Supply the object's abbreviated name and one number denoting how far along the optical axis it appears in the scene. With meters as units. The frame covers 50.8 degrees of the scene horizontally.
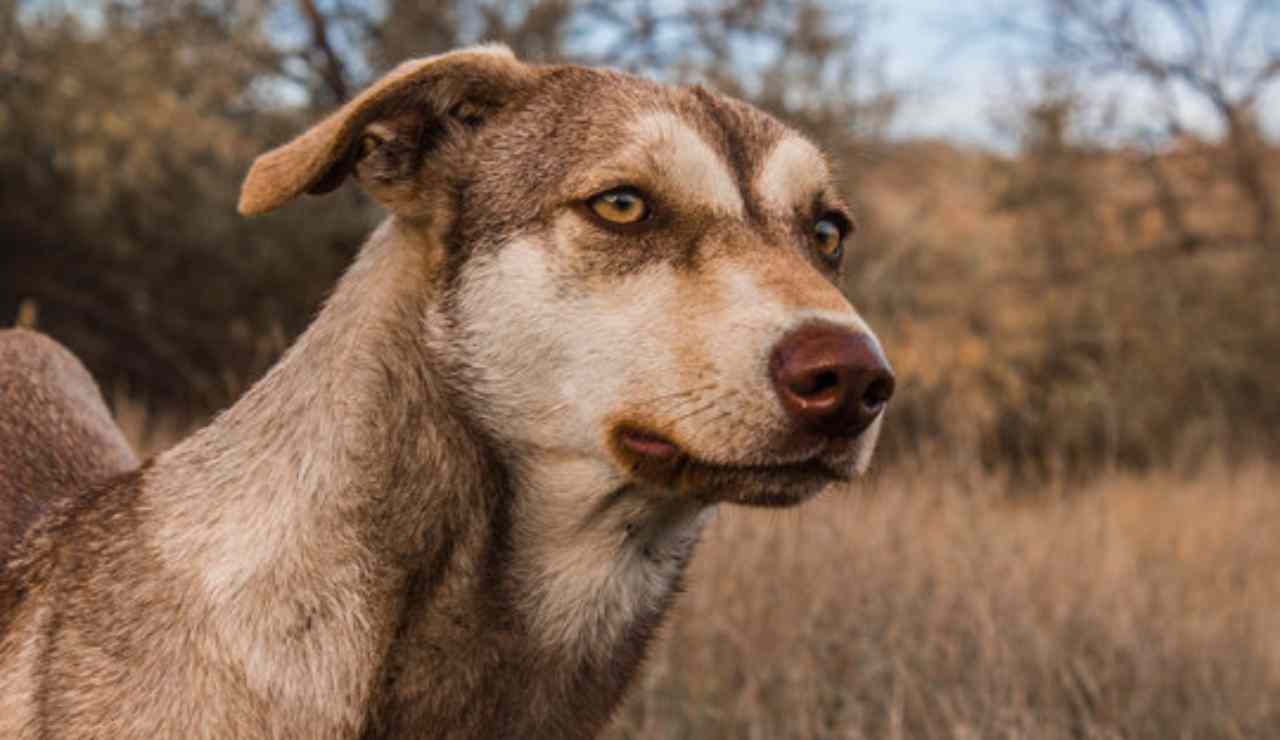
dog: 2.43
